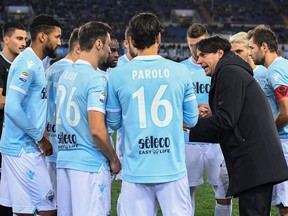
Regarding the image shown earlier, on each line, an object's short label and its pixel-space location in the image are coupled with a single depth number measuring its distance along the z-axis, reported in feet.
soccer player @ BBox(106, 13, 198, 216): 23.89
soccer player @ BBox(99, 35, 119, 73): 34.27
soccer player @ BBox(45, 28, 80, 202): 31.71
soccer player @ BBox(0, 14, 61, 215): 28.73
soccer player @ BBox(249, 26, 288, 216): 31.30
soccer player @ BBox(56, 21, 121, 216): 25.77
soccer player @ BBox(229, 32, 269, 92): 36.55
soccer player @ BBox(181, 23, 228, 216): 36.35
